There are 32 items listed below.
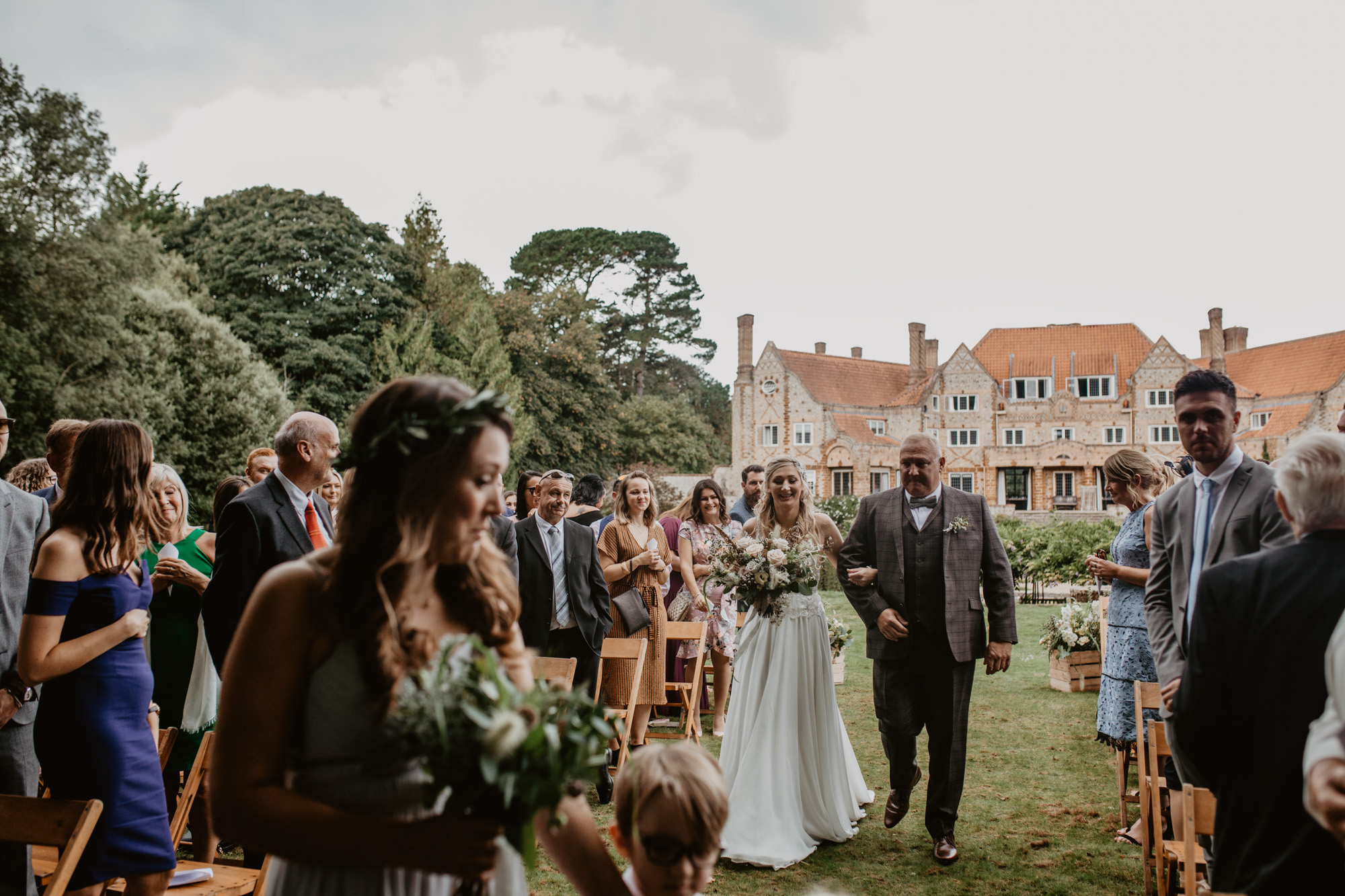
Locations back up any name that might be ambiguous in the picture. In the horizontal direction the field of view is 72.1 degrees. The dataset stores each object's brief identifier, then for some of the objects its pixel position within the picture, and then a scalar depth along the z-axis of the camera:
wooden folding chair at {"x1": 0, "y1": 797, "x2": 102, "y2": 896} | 2.92
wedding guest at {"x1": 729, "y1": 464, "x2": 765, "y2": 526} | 10.03
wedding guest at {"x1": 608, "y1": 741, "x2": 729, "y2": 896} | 2.41
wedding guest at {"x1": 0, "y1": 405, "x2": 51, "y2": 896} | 3.95
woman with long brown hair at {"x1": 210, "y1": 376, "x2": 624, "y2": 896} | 1.82
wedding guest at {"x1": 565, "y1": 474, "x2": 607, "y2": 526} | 11.38
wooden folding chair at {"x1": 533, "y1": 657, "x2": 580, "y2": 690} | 5.89
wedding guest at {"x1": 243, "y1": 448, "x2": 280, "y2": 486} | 7.66
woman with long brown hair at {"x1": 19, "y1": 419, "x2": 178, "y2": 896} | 3.39
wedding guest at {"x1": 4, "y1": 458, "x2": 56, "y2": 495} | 6.58
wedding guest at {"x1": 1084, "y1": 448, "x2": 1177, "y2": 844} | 6.43
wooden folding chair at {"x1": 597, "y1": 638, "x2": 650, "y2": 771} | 7.50
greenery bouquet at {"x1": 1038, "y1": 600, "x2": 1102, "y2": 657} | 10.67
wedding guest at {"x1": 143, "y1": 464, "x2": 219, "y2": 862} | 5.68
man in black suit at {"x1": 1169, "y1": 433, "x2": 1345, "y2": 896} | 2.73
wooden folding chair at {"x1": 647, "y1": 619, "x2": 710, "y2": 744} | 8.31
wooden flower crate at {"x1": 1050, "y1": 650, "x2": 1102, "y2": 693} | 11.33
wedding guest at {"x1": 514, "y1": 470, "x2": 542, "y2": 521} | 9.07
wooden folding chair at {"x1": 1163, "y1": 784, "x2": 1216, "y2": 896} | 3.41
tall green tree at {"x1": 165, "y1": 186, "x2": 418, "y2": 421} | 38.65
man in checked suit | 6.09
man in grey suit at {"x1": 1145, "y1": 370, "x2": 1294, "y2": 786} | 4.25
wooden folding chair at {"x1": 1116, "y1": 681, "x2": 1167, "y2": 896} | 5.08
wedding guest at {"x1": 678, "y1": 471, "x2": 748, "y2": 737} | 9.57
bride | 6.06
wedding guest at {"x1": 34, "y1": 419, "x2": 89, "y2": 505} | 5.93
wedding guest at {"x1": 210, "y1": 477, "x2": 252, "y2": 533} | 6.68
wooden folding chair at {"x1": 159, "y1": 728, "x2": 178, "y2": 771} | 4.39
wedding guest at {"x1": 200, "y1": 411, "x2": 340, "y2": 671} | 4.64
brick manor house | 60.34
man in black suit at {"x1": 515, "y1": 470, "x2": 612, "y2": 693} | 7.42
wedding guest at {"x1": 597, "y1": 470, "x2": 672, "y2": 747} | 8.45
